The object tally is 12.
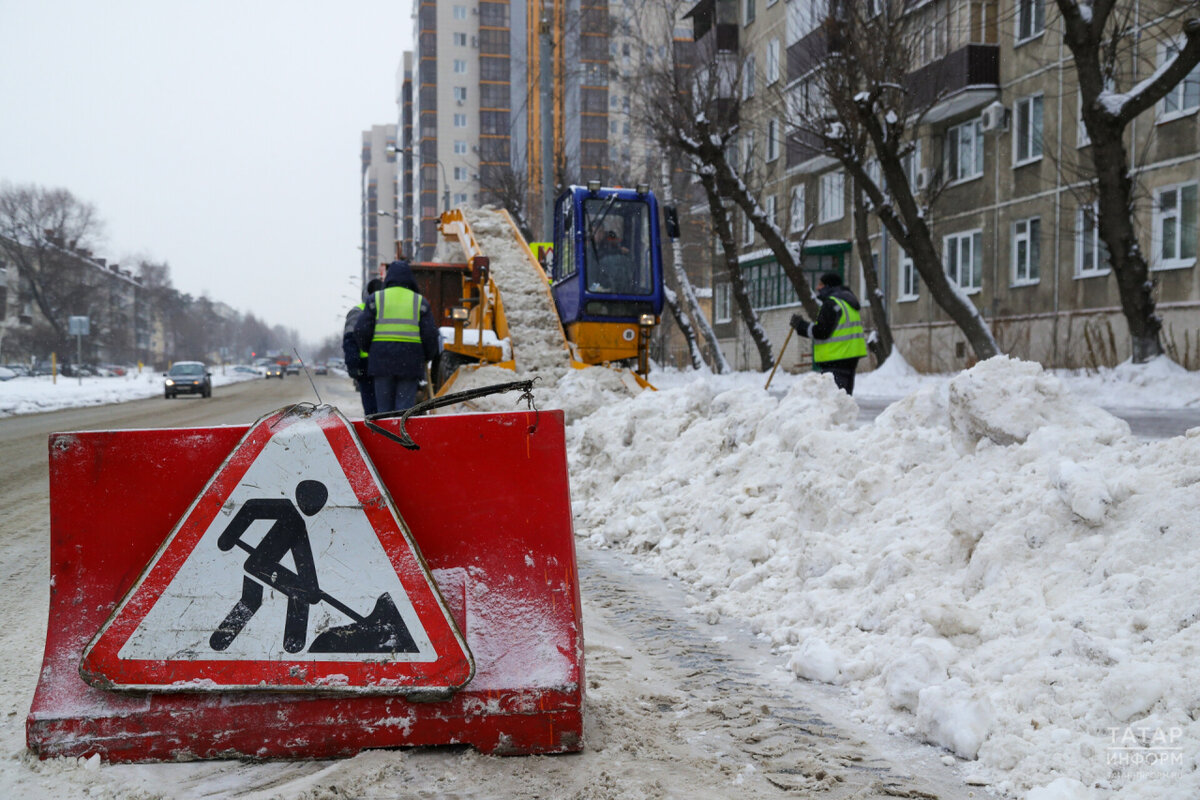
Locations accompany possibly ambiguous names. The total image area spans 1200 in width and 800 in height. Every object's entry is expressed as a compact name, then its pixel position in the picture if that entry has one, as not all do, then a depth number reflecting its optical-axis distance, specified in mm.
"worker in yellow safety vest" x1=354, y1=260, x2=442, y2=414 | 8938
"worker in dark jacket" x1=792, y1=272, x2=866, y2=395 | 10125
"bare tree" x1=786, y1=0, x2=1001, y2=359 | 17641
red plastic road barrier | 3129
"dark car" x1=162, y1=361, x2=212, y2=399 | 35594
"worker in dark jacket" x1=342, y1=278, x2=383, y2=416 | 9172
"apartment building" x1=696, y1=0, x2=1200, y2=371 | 19047
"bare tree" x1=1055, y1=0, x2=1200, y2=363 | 14383
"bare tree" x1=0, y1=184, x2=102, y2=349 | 61969
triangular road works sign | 3123
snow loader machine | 15039
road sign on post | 40656
